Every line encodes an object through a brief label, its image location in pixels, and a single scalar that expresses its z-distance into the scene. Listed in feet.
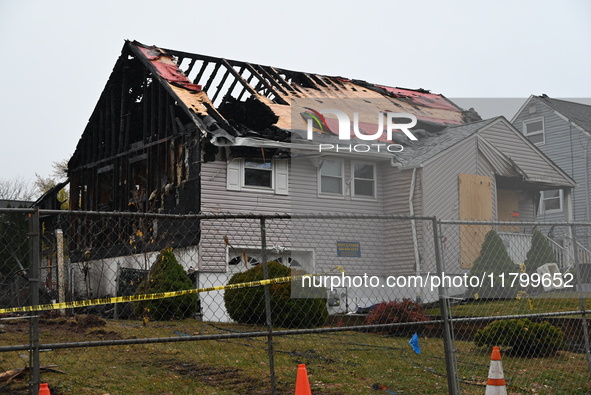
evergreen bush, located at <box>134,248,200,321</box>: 45.46
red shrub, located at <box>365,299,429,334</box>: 41.60
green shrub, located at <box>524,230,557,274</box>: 64.13
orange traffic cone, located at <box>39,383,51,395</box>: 17.21
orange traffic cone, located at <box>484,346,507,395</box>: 22.44
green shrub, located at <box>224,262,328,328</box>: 40.32
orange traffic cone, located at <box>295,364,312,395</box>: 20.13
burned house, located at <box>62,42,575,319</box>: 67.00
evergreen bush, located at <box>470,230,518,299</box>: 63.80
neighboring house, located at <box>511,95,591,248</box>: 103.50
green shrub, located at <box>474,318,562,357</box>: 37.17
